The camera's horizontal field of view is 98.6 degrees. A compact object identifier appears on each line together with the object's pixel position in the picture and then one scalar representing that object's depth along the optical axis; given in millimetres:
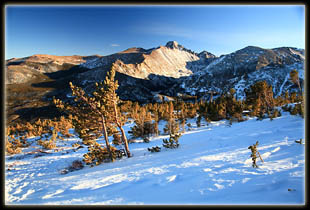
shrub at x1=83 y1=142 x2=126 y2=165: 8887
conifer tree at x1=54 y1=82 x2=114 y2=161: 8578
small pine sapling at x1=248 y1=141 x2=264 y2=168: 4174
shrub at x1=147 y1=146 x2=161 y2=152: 9383
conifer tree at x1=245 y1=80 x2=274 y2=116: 18814
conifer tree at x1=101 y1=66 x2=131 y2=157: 8836
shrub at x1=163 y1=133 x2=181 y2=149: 9529
